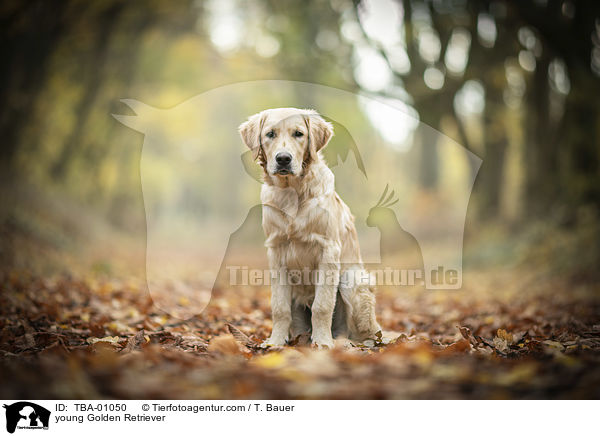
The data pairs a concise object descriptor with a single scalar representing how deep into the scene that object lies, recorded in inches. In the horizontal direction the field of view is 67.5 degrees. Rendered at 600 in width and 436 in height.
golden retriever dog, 145.0
